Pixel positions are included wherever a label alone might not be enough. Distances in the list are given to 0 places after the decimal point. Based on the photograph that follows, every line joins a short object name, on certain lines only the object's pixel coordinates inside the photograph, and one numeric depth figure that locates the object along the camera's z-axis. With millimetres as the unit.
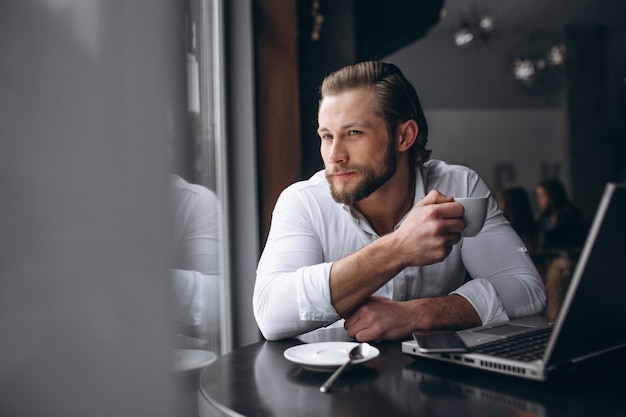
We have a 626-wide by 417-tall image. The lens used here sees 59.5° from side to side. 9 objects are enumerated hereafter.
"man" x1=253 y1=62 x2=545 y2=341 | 1186
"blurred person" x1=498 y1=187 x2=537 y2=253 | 4199
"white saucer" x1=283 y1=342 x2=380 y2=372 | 828
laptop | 714
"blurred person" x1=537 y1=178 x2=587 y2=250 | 4547
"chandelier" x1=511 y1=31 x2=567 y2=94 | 5434
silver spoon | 759
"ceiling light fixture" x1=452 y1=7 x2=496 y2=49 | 5188
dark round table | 681
